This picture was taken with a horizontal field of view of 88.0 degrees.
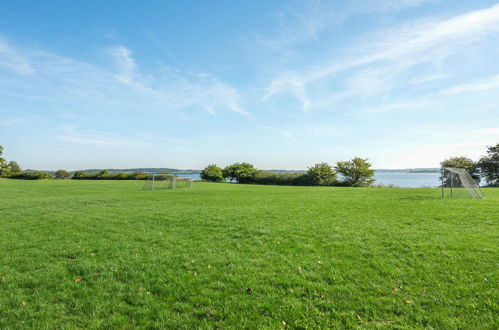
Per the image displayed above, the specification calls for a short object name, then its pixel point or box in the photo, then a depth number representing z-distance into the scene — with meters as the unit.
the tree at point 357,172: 43.22
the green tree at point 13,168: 58.84
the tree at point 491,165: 37.72
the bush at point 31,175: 54.34
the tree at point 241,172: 54.19
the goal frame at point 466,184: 17.47
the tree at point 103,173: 58.41
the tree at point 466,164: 39.03
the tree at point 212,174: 56.31
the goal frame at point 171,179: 31.64
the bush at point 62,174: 60.22
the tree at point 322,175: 44.84
